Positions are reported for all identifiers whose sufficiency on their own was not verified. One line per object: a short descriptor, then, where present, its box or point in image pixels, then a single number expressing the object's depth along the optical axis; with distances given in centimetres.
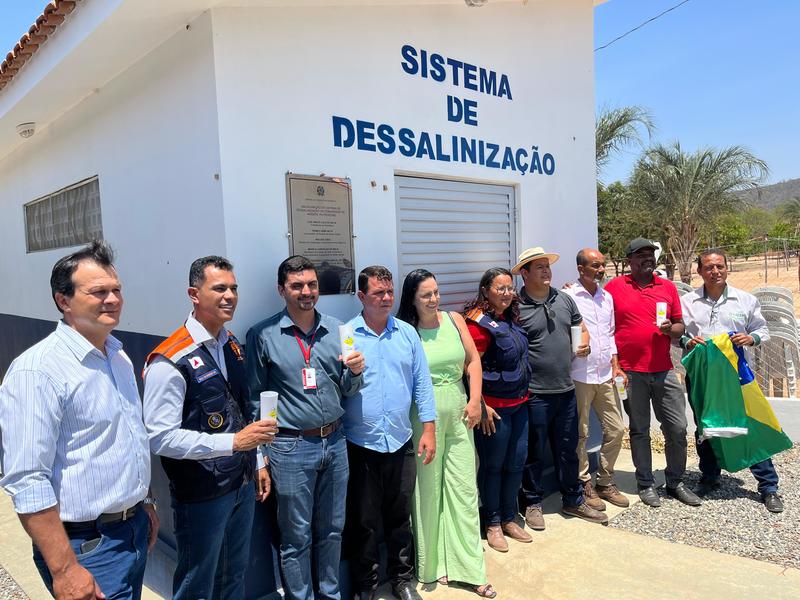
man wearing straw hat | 430
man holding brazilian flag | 466
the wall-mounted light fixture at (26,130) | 523
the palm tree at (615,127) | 1524
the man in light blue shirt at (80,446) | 181
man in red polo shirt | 468
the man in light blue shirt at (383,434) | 329
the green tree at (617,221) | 1850
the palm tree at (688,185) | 1677
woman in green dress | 364
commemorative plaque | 351
